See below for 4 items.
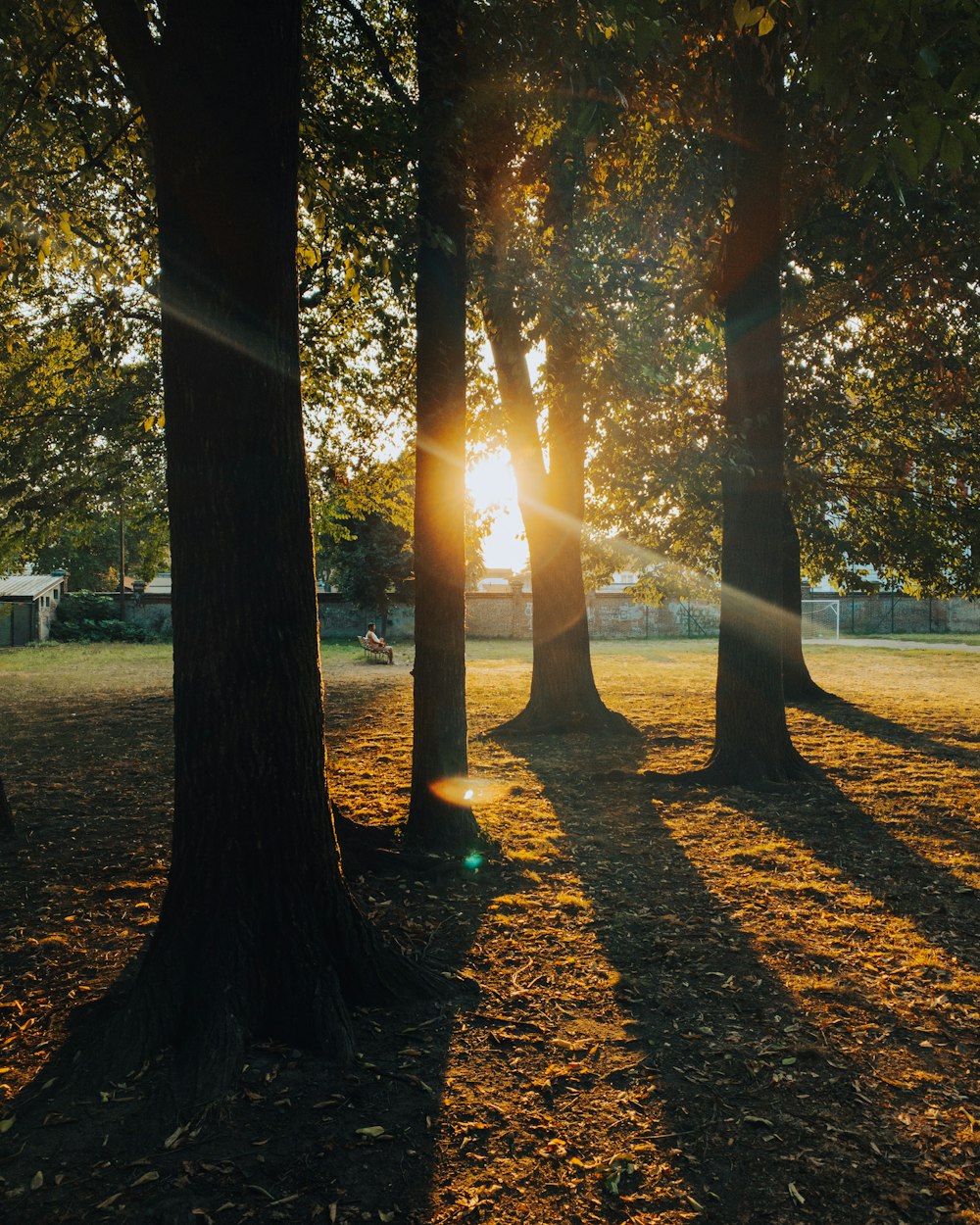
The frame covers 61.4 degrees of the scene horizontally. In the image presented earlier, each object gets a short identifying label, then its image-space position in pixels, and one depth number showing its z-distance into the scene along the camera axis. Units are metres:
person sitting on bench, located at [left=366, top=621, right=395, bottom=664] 25.44
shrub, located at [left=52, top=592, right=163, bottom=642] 34.62
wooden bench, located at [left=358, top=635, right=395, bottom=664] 25.53
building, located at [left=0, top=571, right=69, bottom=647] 31.77
